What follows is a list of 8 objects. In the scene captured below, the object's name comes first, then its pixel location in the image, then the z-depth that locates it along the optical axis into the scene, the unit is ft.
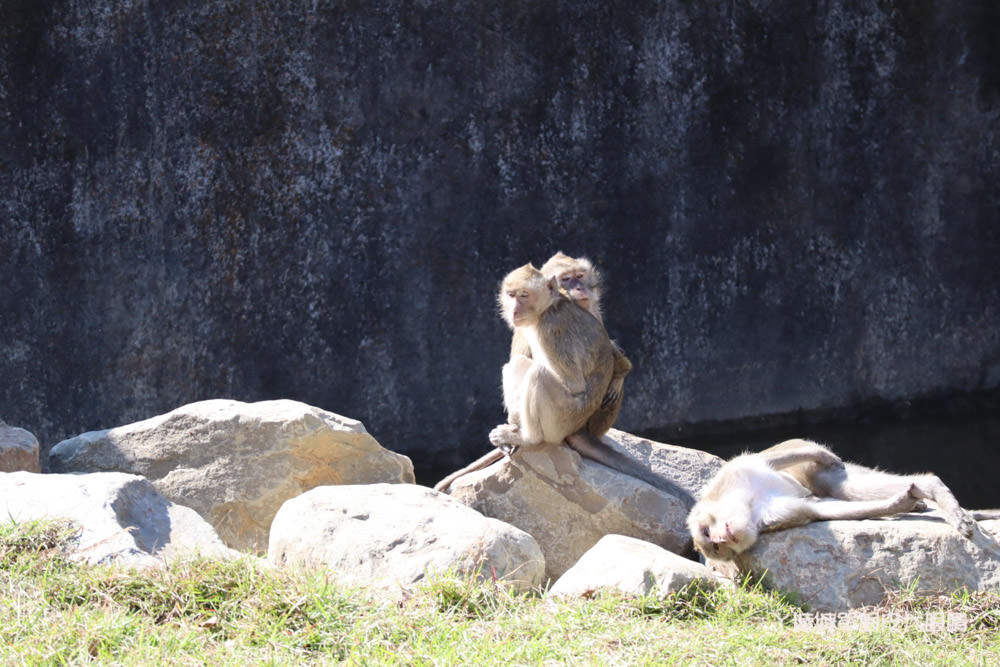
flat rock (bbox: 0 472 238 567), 23.44
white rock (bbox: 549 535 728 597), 23.62
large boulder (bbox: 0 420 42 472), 29.96
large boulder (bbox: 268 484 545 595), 23.91
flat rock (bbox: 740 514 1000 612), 25.43
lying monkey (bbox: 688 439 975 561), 26.45
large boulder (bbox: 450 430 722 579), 31.37
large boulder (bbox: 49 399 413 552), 32.22
